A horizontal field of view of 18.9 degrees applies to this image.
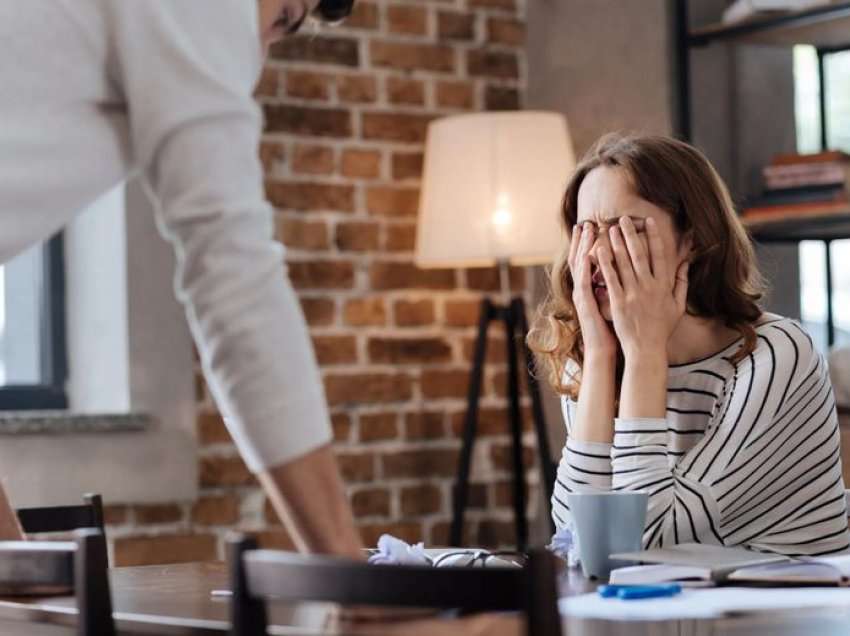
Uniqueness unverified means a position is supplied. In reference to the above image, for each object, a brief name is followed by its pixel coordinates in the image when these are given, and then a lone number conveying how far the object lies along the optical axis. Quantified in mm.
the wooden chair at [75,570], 2295
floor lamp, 4783
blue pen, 2501
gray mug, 2713
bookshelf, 4673
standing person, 2205
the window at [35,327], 4687
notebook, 2594
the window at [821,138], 4989
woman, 3010
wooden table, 2179
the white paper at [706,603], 2405
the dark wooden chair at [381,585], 2061
